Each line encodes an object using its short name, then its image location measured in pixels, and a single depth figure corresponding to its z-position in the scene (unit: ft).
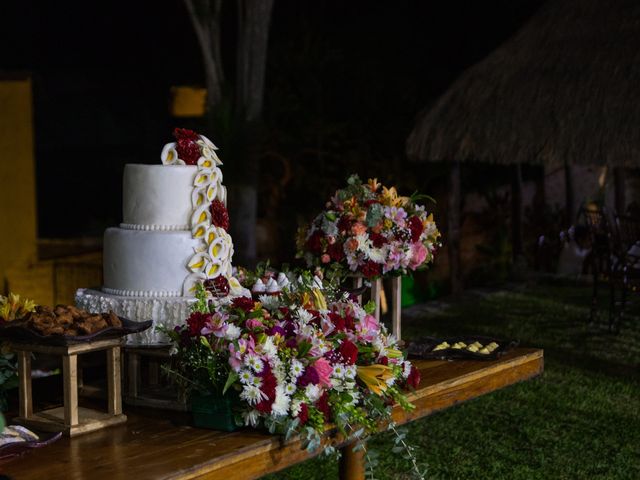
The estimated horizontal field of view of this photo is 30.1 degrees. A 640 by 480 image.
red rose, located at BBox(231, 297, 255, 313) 10.47
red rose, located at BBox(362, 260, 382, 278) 13.76
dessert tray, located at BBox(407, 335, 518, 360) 13.43
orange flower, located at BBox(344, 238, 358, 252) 13.69
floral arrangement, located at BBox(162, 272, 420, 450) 9.94
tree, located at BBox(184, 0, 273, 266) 28.73
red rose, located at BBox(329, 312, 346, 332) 10.64
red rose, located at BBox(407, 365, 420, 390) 11.44
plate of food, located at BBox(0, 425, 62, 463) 9.77
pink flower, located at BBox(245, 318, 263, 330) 10.18
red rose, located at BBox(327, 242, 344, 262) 13.88
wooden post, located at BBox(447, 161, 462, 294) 33.81
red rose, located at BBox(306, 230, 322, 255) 14.15
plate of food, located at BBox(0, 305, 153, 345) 10.27
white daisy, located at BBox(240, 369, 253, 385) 9.87
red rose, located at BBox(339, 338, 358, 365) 10.35
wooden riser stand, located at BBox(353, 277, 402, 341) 14.26
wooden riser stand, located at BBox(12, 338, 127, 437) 10.27
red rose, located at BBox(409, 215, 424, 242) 13.84
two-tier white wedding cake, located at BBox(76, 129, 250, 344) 12.01
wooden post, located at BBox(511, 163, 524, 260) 36.40
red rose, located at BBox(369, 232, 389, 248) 13.71
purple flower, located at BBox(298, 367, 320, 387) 9.97
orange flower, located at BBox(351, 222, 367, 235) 13.73
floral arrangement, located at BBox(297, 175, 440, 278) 13.73
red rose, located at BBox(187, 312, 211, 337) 10.27
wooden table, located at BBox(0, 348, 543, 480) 9.29
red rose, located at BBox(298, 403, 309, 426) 9.99
